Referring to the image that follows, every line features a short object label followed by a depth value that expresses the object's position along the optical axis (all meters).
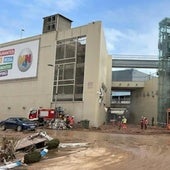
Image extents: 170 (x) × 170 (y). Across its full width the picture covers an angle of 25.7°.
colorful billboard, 57.41
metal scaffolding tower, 58.38
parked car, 37.78
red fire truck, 48.62
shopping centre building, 49.66
